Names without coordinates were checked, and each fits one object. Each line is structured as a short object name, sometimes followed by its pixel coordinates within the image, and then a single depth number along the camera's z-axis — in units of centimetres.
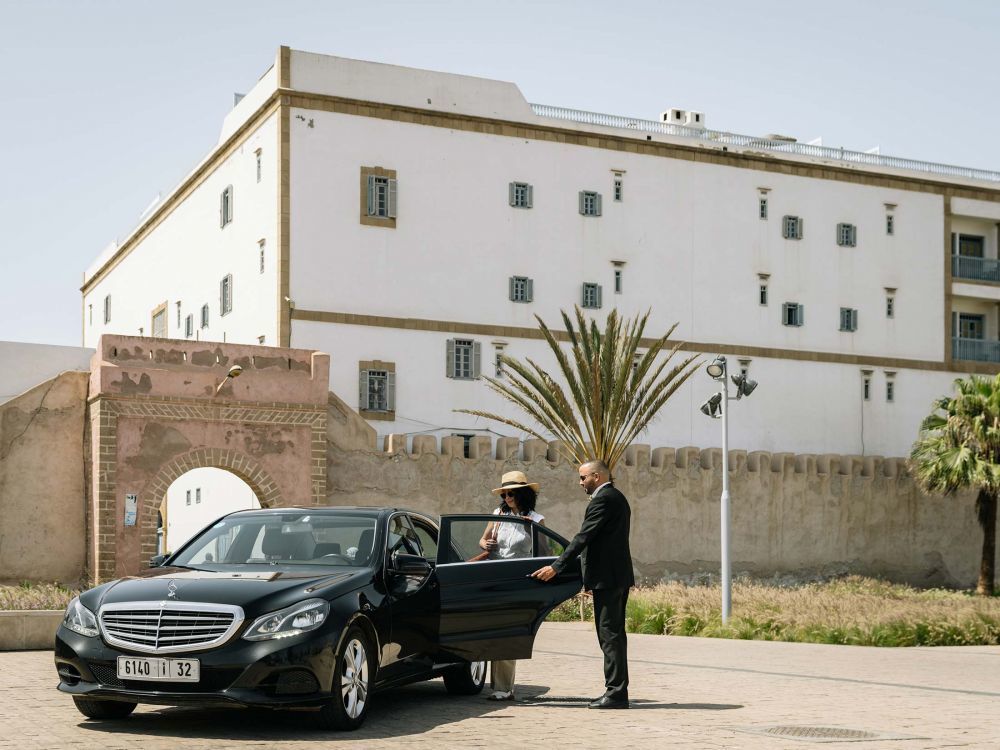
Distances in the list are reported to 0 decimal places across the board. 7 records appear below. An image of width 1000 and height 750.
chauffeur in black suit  1109
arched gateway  2897
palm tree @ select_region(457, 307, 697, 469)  3397
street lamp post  2239
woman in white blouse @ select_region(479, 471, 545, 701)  1179
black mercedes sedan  941
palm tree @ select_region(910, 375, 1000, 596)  4006
